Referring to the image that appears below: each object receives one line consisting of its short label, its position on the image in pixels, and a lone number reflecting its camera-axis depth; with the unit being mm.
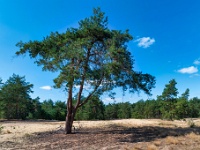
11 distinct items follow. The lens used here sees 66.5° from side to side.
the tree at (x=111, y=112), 63840
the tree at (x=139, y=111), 59633
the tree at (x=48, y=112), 46419
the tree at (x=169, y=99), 32558
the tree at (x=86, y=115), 44583
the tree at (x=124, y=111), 64160
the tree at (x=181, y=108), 33067
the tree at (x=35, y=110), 37670
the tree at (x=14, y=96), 28049
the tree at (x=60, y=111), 50196
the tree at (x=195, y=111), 54533
